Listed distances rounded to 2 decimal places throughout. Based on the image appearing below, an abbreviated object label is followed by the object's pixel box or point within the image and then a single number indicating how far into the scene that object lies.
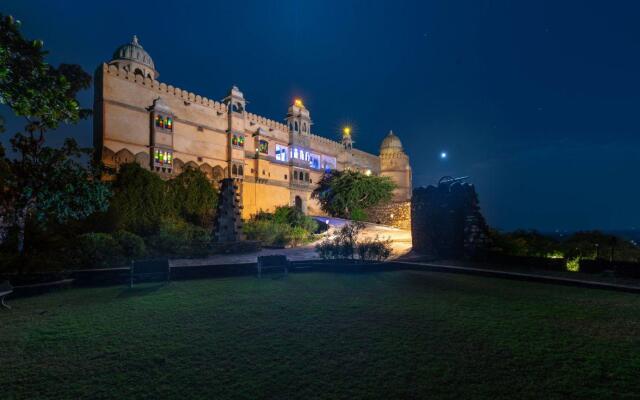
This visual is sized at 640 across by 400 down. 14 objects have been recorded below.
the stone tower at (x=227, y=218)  14.27
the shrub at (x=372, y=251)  10.19
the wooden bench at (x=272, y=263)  8.43
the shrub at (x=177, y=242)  12.46
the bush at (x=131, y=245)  10.88
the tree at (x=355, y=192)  32.03
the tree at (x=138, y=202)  15.00
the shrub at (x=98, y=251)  9.01
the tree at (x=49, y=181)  8.70
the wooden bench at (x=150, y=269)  7.04
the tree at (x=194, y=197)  18.94
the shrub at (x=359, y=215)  29.36
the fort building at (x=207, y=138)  21.54
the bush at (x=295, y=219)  22.09
